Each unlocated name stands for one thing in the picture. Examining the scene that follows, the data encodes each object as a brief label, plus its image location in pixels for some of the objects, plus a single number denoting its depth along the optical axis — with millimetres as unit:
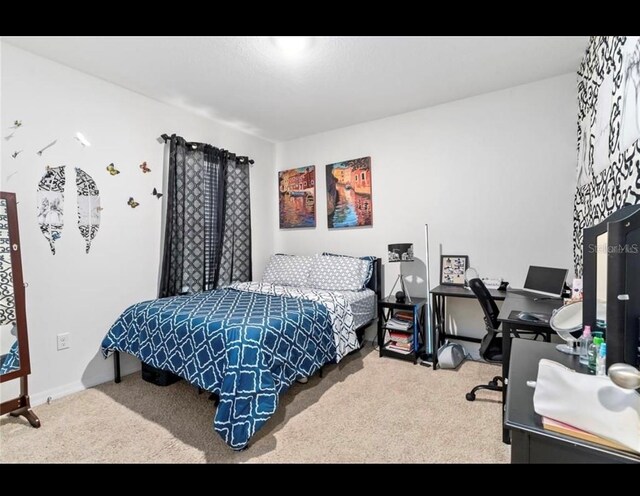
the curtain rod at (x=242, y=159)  3033
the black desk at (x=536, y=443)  699
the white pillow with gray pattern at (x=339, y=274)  3311
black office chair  2134
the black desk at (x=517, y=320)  1685
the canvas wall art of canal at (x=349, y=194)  3621
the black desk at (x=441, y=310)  2717
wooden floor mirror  2018
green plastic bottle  1101
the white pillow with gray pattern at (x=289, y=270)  3600
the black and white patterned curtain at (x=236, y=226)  3547
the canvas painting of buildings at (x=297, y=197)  4008
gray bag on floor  2799
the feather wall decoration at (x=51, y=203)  2314
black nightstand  2979
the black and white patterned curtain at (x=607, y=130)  1352
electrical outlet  2408
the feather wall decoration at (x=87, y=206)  2510
